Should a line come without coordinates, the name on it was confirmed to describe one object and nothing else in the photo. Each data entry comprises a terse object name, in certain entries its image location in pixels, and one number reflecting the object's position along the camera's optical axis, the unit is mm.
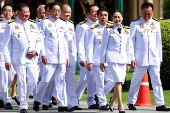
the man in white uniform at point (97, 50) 18625
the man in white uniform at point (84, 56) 18969
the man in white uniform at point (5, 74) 19559
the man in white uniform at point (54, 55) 17937
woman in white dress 17241
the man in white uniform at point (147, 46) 18484
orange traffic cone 19875
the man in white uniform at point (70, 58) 18609
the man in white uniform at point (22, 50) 17344
